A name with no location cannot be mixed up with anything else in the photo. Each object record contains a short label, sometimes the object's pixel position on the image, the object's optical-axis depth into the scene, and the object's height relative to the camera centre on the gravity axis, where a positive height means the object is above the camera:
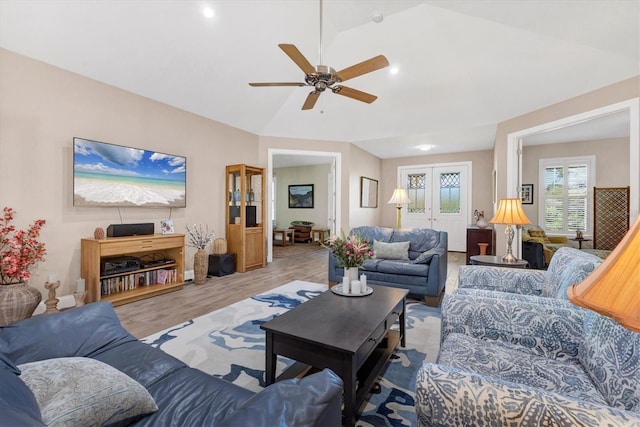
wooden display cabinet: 5.20 -0.14
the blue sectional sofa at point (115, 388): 0.75 -0.60
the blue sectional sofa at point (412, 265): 3.54 -0.70
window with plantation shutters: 6.31 +0.35
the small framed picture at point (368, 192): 7.25 +0.42
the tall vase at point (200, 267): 4.45 -0.90
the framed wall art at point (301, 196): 9.34 +0.38
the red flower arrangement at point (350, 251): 2.45 -0.35
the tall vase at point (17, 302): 2.67 -0.89
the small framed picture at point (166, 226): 4.23 -0.28
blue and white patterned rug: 1.77 -1.15
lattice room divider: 5.57 -0.08
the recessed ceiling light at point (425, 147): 6.91 +1.46
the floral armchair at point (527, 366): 0.89 -0.63
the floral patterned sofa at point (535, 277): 1.79 -0.55
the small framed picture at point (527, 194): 6.80 +0.36
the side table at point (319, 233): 8.82 -0.74
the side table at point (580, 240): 6.08 -0.61
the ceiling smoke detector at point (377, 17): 3.39 +2.21
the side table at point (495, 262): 3.19 -0.58
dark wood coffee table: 1.57 -0.74
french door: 7.65 +0.29
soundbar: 3.62 -0.29
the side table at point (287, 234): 8.40 -0.80
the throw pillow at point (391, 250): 4.07 -0.57
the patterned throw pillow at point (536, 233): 5.50 -0.43
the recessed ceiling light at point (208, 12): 3.18 +2.12
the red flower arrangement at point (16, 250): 2.75 -0.43
